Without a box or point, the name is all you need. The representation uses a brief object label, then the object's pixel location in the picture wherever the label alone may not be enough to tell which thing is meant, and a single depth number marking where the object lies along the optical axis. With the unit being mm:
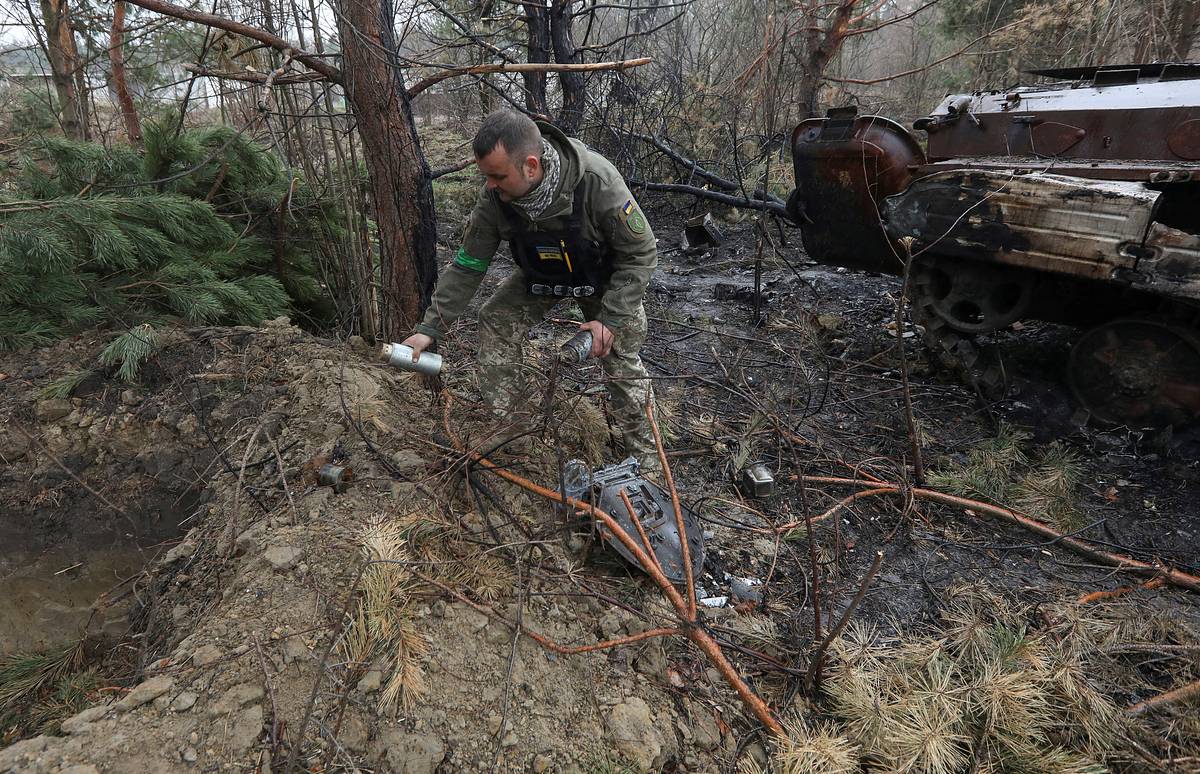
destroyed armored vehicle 3312
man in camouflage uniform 2396
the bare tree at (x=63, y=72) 5559
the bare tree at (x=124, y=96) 6641
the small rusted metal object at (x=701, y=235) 7973
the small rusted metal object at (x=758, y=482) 3172
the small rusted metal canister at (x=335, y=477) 2537
